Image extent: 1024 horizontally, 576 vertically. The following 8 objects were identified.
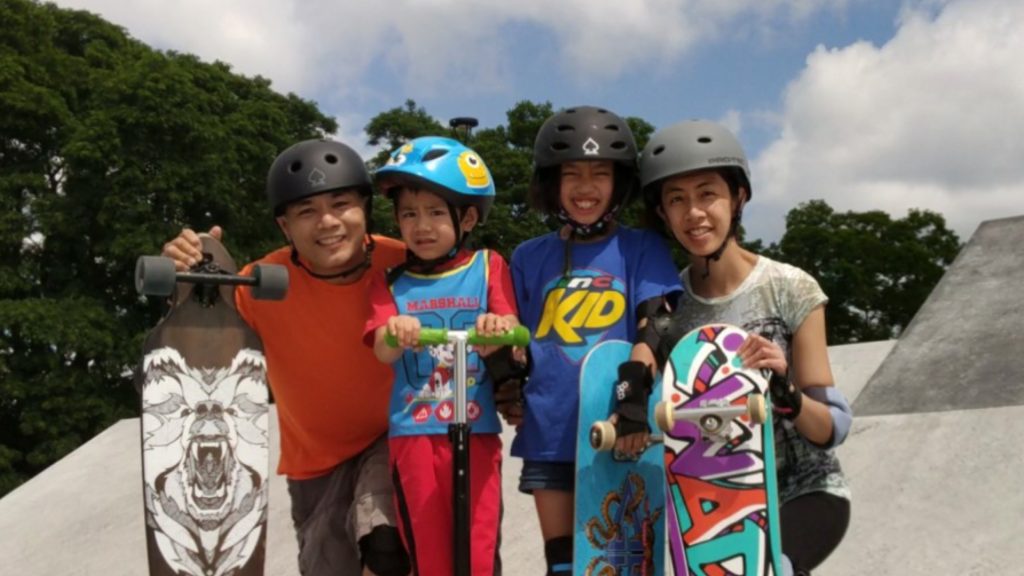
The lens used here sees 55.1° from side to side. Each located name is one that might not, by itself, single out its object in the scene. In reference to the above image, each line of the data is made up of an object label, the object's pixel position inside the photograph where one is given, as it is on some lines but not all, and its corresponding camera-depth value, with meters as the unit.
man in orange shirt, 3.59
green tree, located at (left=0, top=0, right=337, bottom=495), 16.70
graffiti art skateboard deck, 2.89
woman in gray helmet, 3.03
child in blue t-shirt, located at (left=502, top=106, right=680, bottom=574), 3.22
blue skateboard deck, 3.13
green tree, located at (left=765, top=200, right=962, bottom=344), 28.02
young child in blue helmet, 3.19
